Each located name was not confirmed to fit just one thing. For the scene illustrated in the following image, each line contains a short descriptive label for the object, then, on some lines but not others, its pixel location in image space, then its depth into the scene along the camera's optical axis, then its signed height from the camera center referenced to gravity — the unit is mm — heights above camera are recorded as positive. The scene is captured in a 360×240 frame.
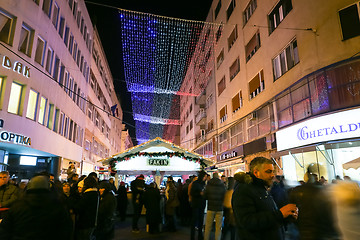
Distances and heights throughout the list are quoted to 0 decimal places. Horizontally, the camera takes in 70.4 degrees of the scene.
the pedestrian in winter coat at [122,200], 12188 -1106
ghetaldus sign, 10250 +2155
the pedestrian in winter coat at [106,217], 5715 -869
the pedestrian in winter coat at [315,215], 3000 -428
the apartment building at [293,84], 11062 +5174
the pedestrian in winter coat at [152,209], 8672 -1034
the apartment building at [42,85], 12578 +5480
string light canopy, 15639 +8006
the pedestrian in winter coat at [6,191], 5883 -316
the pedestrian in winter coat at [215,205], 6590 -678
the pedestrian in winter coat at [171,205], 9352 -984
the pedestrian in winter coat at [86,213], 4859 -670
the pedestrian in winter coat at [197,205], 7362 -769
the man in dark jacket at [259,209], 2516 -307
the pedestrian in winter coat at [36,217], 2543 -393
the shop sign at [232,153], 20894 +2164
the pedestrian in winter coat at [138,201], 8972 -807
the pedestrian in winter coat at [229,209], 6678 -800
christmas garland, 12414 +1083
